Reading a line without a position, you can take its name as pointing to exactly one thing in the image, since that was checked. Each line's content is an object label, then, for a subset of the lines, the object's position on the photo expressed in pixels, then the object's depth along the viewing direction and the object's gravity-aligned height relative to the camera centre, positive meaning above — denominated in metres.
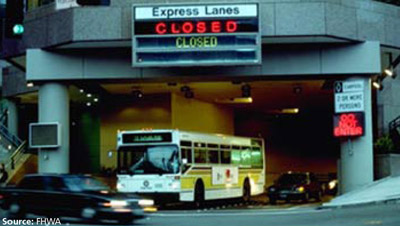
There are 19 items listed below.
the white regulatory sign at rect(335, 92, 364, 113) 36.22 +2.62
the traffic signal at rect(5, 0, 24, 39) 19.12 +3.51
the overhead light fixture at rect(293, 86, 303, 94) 43.20 +3.85
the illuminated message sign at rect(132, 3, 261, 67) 34.06 +5.49
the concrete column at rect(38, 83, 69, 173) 37.28 +2.13
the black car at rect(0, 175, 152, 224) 22.44 -1.03
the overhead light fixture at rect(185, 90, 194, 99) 44.47 +3.80
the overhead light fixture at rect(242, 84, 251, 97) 42.09 +3.78
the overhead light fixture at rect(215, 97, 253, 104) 49.53 +3.82
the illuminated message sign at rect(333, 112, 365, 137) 36.19 +1.60
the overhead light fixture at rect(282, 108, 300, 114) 57.40 +3.61
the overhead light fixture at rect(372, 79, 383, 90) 41.78 +3.96
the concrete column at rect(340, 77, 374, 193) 36.53 +0.15
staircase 48.34 +0.40
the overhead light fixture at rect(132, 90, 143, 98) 44.41 +3.89
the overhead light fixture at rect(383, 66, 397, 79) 40.59 +4.47
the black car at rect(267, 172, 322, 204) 40.06 -1.40
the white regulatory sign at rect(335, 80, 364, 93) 36.17 +3.31
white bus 33.09 -0.14
